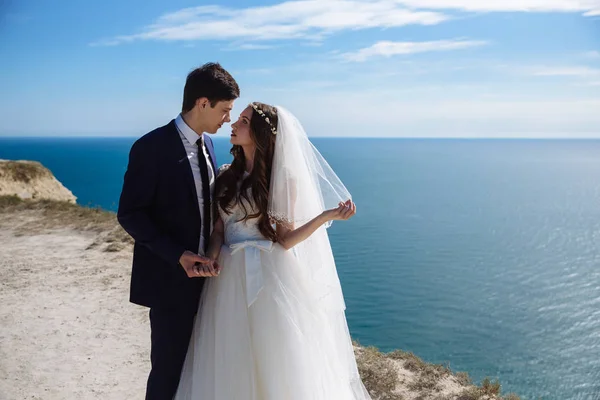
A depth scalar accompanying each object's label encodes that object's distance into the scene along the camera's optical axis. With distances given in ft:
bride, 11.32
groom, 10.92
